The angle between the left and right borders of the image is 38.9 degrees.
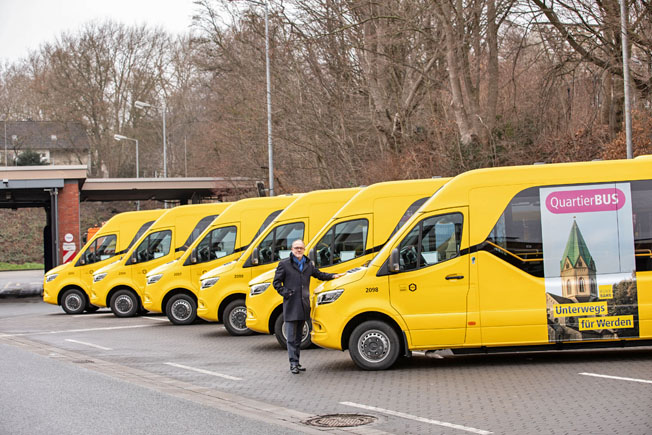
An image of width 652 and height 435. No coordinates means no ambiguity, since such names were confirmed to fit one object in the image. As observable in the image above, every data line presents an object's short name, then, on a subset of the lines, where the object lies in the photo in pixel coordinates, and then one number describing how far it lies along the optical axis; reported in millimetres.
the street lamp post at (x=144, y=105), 53794
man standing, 11875
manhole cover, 8531
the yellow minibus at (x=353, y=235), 14375
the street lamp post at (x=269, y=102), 32594
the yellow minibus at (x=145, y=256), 22047
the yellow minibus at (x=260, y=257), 16391
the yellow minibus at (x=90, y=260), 24547
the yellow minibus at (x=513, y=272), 11594
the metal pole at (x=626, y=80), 20516
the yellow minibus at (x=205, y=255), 18938
